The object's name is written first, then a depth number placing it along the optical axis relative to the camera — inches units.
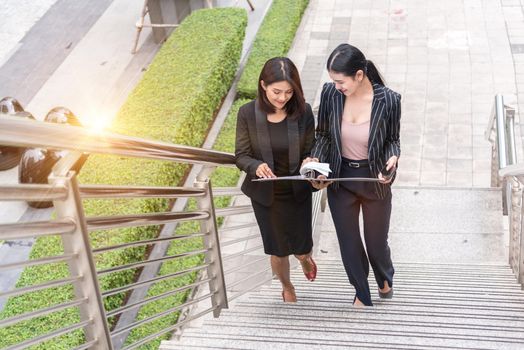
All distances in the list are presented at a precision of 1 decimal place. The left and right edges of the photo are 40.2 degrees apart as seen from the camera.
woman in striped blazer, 144.5
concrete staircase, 130.5
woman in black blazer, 143.4
